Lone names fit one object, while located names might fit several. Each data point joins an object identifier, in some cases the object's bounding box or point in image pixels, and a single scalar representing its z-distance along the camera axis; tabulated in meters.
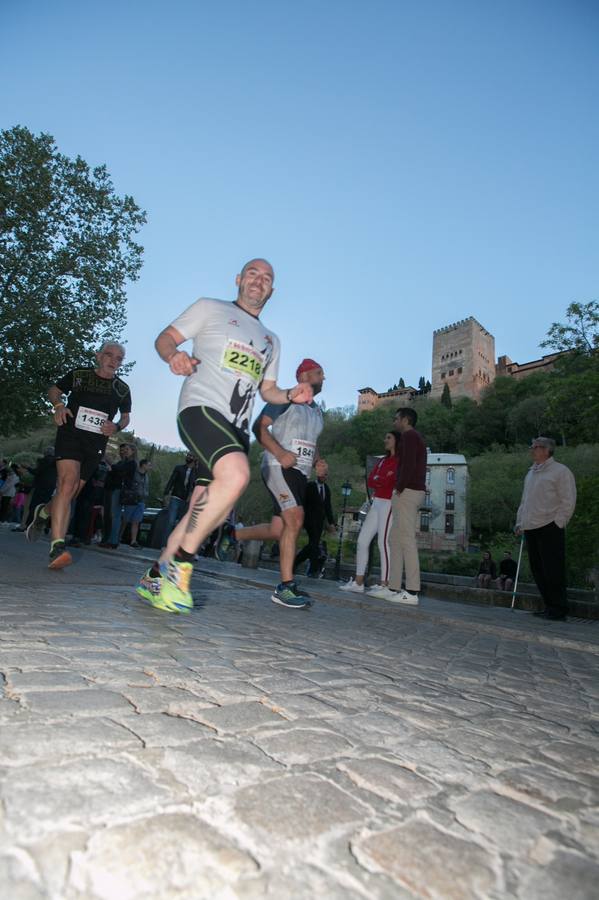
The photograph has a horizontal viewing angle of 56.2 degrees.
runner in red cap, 4.97
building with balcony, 65.31
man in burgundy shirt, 6.46
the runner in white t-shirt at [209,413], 3.50
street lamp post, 17.45
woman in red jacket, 7.11
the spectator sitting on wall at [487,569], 19.83
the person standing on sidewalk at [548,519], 6.97
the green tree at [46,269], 17.62
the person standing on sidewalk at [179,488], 10.30
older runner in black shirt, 5.14
